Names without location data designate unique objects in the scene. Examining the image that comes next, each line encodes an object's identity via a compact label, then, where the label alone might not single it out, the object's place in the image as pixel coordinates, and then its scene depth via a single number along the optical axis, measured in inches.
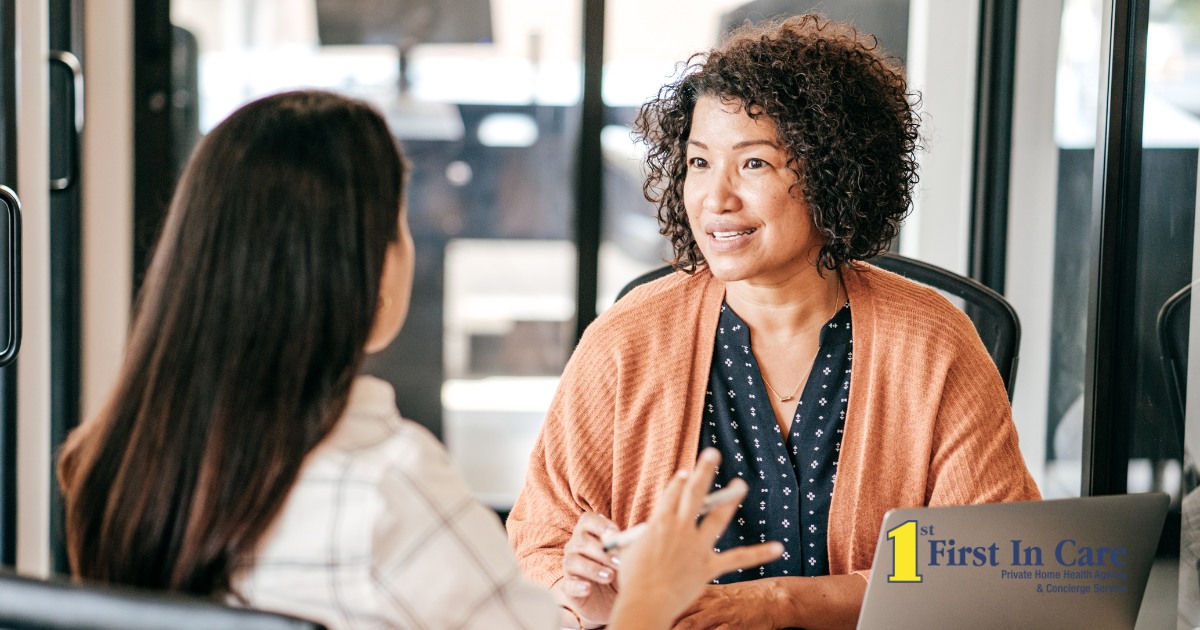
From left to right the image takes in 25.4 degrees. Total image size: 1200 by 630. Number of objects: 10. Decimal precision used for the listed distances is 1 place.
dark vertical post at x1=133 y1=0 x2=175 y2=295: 150.2
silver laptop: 92.0
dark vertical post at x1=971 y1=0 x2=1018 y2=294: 135.1
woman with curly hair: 101.2
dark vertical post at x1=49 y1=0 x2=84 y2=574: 135.3
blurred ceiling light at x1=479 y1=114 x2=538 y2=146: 155.3
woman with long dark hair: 86.2
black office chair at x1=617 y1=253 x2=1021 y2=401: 107.6
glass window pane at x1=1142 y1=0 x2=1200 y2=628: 102.9
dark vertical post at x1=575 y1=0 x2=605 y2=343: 148.4
